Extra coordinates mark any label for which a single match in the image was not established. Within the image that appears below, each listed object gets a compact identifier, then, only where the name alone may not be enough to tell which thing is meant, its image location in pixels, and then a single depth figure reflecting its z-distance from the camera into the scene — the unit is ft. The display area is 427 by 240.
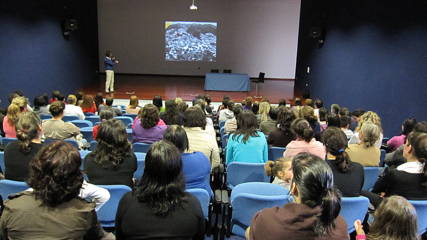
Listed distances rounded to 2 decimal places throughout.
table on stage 42.68
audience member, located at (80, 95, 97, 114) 21.66
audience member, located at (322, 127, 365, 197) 8.41
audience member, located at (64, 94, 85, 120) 18.33
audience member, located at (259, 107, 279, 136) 15.93
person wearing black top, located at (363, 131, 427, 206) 8.21
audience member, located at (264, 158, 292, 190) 7.52
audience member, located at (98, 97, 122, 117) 19.91
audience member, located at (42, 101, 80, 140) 12.78
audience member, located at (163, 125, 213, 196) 8.56
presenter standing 37.40
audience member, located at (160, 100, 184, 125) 16.01
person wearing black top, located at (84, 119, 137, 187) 8.20
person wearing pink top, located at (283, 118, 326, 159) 10.80
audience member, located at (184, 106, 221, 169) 11.24
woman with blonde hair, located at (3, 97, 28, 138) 13.43
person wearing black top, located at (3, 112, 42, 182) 8.55
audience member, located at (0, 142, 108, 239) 5.11
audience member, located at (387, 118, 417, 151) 13.69
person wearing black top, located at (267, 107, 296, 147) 13.35
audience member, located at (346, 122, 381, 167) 10.88
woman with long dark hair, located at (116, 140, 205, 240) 5.45
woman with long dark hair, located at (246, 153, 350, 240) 4.77
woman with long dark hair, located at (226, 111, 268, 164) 11.66
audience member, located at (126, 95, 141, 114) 21.44
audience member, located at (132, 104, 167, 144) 12.90
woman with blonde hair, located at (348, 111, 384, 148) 13.60
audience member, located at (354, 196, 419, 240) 5.17
